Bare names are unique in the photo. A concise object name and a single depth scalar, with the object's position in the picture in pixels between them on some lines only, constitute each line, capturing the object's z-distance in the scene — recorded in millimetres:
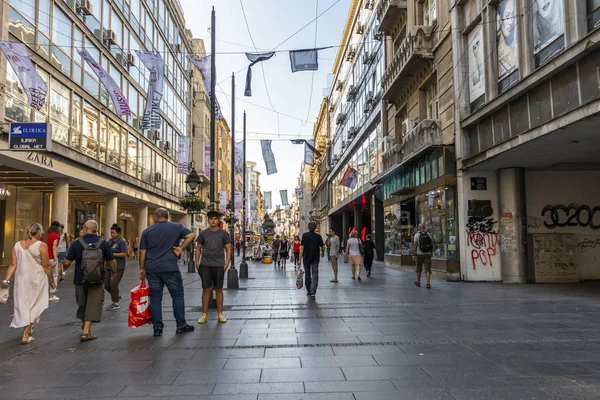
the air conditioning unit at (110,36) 25722
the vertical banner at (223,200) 52250
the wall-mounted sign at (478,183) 15023
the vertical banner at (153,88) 17891
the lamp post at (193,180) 17797
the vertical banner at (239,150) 30066
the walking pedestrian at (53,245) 11500
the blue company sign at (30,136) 12289
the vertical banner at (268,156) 31016
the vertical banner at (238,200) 42500
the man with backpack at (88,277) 6719
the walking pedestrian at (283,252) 23834
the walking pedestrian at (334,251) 15672
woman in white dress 6582
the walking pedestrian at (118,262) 9516
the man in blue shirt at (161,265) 7027
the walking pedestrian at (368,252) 17531
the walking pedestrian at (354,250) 16016
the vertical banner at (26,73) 13531
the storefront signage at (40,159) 17453
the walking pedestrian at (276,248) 25828
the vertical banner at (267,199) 61484
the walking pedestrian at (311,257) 11156
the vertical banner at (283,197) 56706
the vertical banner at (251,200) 59562
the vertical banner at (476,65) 14344
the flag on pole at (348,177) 28234
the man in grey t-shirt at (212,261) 7965
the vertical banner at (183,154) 36000
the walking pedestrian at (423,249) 13195
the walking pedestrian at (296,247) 24906
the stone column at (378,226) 27812
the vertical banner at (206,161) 51906
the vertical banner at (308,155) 38781
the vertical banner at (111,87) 15961
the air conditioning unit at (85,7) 22266
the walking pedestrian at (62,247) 13930
